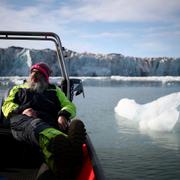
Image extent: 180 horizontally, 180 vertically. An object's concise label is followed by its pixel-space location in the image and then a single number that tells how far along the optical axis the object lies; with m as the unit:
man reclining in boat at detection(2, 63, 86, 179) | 1.47
